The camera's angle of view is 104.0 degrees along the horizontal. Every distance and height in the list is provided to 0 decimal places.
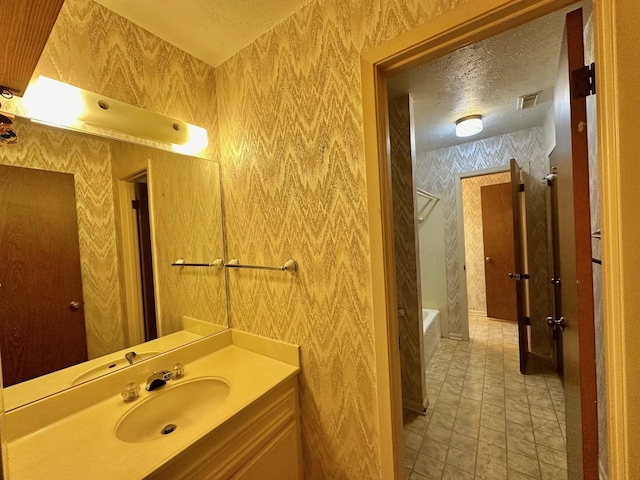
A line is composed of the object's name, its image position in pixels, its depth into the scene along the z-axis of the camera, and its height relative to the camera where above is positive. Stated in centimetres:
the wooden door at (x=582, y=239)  76 -5
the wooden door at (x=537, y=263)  260 -42
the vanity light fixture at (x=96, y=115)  92 +56
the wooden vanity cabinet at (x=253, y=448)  79 -77
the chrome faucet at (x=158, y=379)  106 -60
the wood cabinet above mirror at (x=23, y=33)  54 +51
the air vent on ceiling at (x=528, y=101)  195 +101
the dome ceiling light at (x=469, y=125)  229 +94
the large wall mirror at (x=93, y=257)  88 -4
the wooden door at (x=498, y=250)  359 -36
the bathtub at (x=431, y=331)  258 -113
